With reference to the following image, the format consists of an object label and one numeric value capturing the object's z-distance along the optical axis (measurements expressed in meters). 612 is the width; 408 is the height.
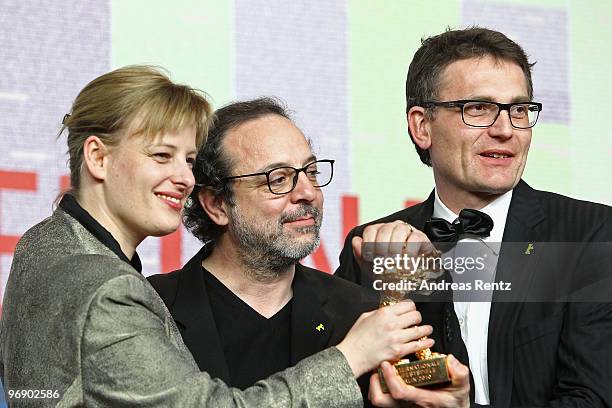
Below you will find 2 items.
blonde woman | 4.12
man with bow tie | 5.28
